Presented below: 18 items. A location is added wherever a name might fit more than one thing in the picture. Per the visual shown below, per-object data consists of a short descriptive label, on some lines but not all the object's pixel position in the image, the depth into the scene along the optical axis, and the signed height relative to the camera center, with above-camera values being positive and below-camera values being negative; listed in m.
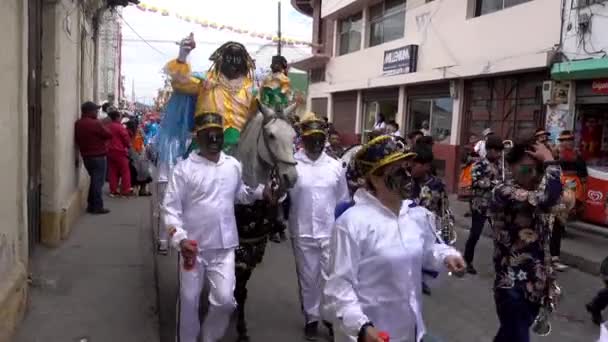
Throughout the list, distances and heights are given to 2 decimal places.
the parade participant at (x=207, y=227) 4.19 -0.75
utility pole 18.21 +2.81
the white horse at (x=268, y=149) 4.54 -0.19
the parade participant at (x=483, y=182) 7.00 -0.57
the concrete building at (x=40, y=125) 4.15 -0.09
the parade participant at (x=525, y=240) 3.71 -0.67
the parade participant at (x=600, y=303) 5.51 -1.57
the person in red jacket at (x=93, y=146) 8.96 -0.44
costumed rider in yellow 5.26 +0.36
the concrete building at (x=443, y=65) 12.41 +1.81
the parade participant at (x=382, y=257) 2.58 -0.57
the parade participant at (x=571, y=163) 8.98 -0.39
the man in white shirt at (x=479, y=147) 11.38 -0.27
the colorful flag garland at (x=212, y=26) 12.93 +2.48
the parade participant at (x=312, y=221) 4.99 -0.80
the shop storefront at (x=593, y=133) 9.85 +0.11
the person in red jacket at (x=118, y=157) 11.54 -0.77
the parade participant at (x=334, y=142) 10.79 -0.27
